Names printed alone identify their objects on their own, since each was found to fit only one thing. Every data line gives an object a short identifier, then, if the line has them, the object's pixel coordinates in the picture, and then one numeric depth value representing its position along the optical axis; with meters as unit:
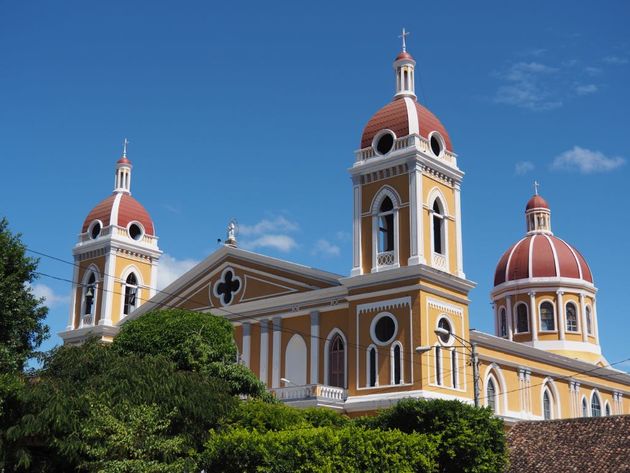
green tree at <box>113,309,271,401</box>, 32.78
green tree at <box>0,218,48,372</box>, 26.94
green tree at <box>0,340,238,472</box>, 24.53
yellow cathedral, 36.00
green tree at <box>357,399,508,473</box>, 27.31
